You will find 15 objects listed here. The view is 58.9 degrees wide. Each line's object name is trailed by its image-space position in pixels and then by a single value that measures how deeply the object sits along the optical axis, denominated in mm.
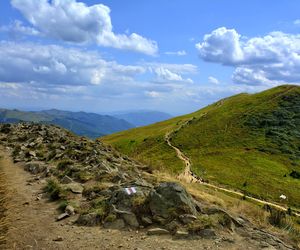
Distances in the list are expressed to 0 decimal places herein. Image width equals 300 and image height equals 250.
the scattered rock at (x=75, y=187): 11660
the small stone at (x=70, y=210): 10006
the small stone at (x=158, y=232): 8717
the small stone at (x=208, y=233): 8440
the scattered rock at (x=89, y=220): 9368
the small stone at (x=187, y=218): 8842
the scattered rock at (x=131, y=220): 9146
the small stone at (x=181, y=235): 8440
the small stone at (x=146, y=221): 9110
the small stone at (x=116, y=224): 9089
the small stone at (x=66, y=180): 12890
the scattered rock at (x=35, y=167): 15537
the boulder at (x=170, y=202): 9097
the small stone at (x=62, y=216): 9729
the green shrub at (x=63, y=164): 15086
